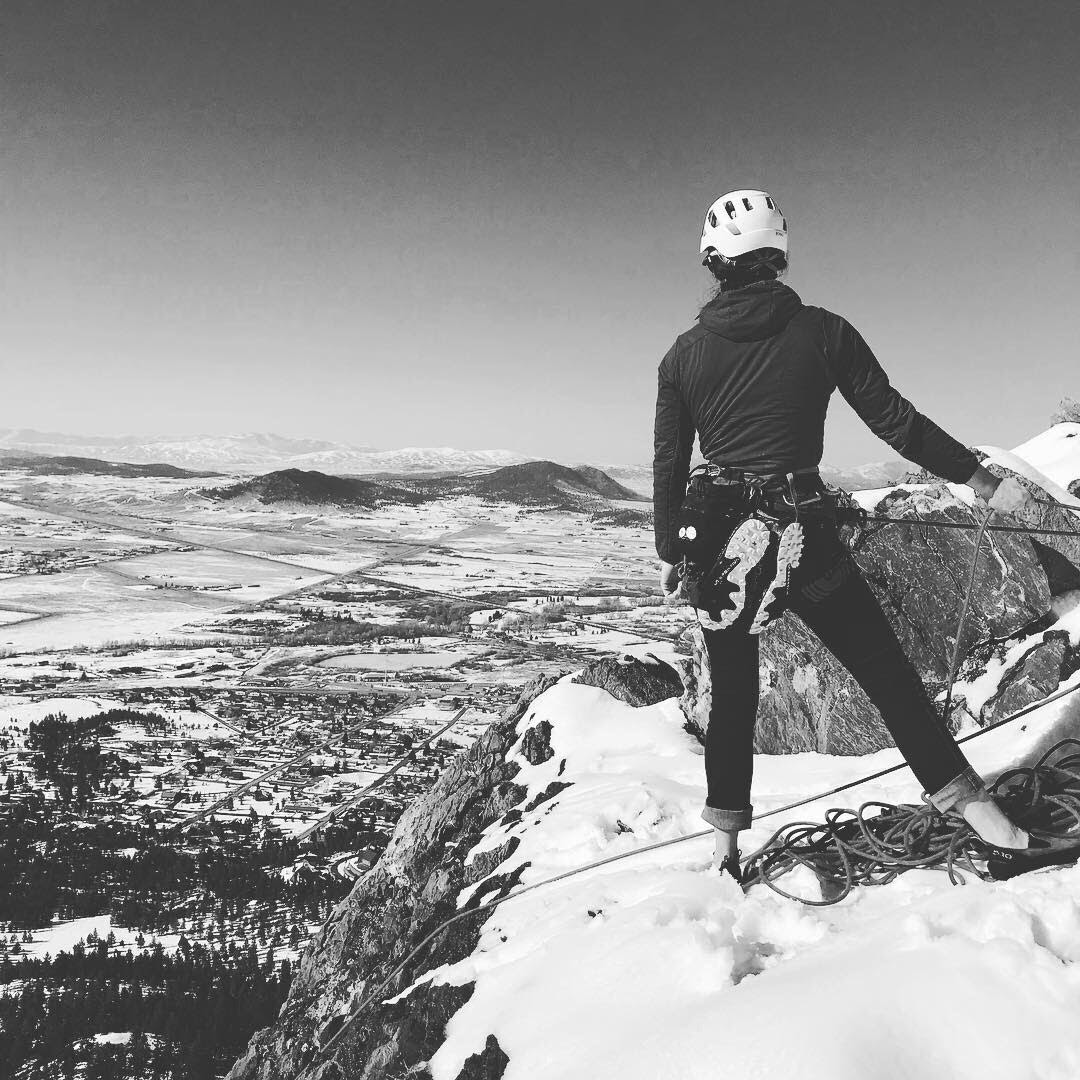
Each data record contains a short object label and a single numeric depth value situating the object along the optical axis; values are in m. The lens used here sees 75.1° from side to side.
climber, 2.67
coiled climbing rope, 3.00
